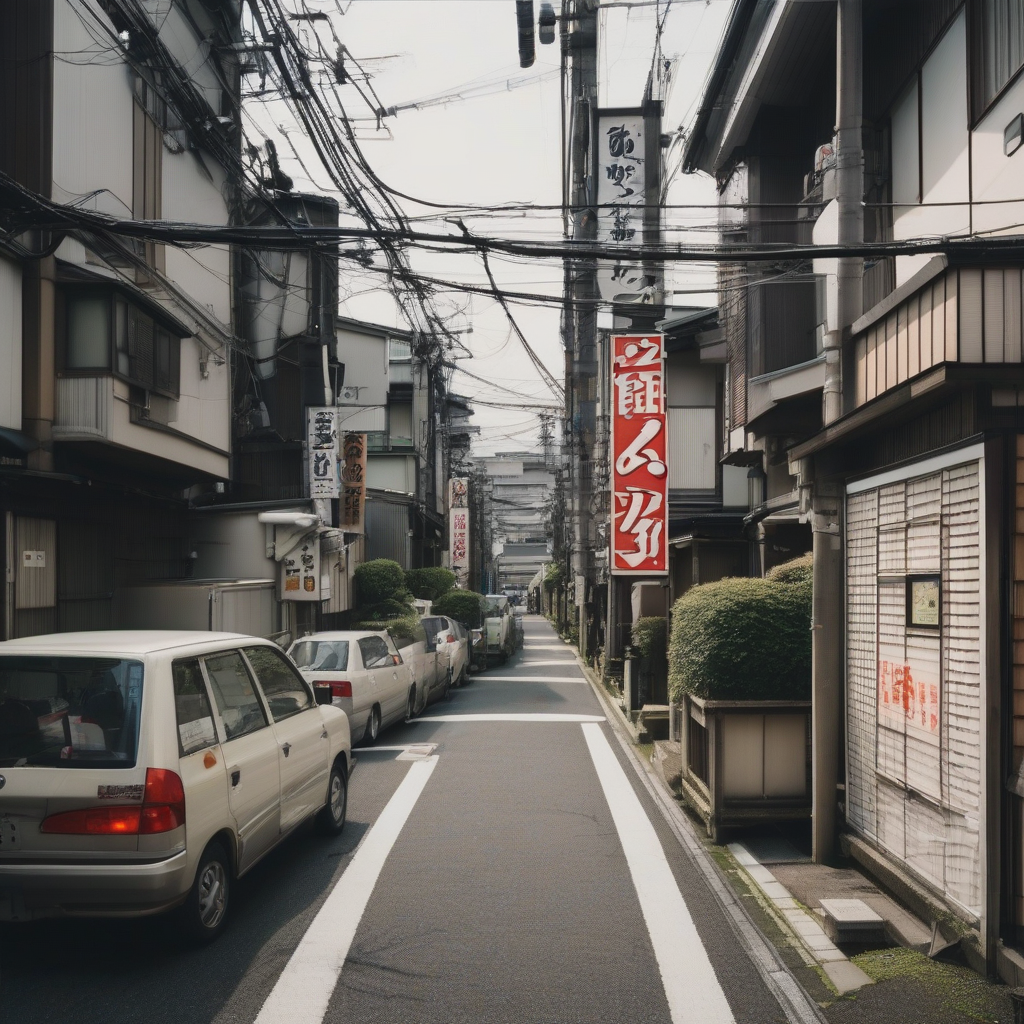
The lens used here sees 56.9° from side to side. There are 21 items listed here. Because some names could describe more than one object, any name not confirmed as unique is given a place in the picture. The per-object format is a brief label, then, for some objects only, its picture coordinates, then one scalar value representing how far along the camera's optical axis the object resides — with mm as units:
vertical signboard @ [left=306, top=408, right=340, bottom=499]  22125
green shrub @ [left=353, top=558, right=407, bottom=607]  25594
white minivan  5023
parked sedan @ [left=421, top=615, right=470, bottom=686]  20859
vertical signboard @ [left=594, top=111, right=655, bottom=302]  16453
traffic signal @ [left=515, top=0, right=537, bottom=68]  14930
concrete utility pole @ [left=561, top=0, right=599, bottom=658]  20656
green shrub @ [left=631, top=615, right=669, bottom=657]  16375
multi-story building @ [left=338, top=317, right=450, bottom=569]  33875
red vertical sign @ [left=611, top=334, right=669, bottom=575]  16828
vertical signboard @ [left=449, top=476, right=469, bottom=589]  45969
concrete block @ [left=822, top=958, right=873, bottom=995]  5117
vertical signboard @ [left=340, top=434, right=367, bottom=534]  24375
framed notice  5689
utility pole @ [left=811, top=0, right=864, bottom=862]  7332
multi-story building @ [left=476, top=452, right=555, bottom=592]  95688
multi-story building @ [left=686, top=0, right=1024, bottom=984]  4996
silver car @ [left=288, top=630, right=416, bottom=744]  12773
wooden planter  8016
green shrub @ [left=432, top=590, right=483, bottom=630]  30469
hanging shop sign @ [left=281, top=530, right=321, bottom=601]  20234
